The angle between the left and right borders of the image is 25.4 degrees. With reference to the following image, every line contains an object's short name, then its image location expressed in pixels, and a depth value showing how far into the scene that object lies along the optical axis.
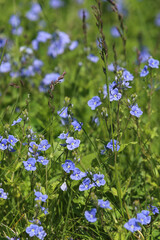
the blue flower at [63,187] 2.38
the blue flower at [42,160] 2.30
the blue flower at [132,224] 2.04
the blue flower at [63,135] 2.42
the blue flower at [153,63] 2.79
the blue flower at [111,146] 2.47
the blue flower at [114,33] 6.23
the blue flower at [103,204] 2.18
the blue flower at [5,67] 4.34
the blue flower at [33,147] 2.25
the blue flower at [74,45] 4.71
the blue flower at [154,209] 2.40
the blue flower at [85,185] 2.31
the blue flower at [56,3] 7.01
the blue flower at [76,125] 2.49
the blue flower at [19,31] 5.37
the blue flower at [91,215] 2.15
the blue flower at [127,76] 2.75
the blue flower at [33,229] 2.06
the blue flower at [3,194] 2.32
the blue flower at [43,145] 2.35
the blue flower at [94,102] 2.63
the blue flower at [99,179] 2.28
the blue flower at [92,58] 4.44
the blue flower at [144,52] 5.97
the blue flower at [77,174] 2.33
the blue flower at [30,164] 2.27
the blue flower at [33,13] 5.71
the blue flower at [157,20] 6.70
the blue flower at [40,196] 2.12
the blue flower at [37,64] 4.68
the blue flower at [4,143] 2.37
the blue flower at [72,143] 2.31
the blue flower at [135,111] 2.46
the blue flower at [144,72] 2.84
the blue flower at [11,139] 2.40
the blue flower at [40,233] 2.10
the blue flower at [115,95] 2.40
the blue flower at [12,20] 5.30
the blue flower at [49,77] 4.36
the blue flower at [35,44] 4.79
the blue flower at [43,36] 4.74
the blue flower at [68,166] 2.28
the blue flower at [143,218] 2.09
